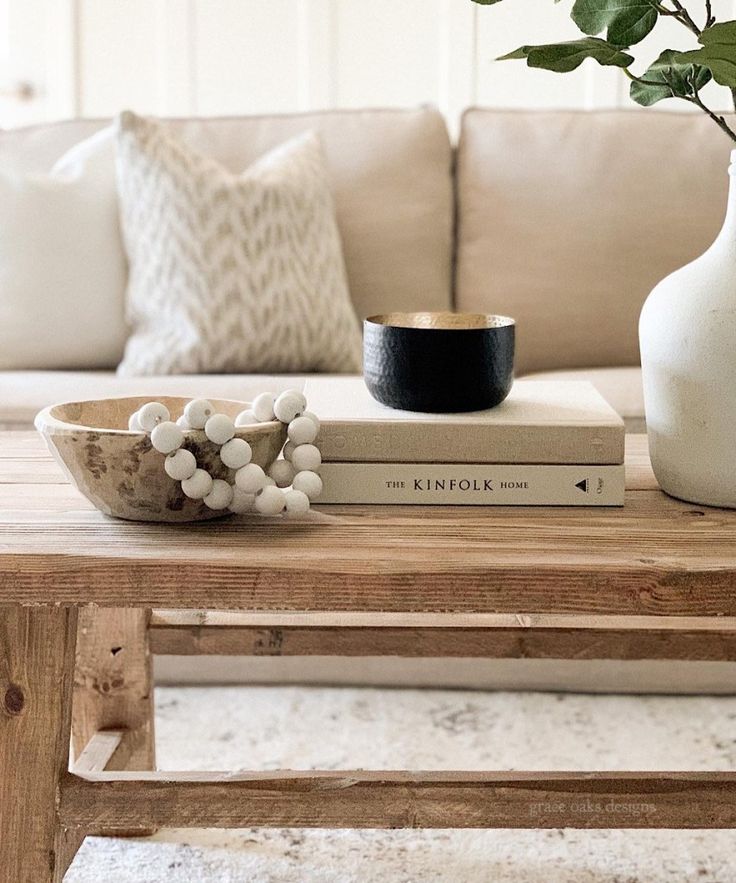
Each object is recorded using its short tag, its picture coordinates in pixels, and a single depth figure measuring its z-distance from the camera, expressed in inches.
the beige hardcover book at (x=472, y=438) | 36.0
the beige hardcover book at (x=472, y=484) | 36.4
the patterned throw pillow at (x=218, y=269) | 72.3
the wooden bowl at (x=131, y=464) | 32.6
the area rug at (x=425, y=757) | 46.7
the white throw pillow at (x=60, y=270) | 74.5
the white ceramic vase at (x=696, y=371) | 34.9
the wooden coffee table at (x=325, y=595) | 30.4
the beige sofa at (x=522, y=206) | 79.3
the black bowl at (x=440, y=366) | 36.6
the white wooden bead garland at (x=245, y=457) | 32.3
